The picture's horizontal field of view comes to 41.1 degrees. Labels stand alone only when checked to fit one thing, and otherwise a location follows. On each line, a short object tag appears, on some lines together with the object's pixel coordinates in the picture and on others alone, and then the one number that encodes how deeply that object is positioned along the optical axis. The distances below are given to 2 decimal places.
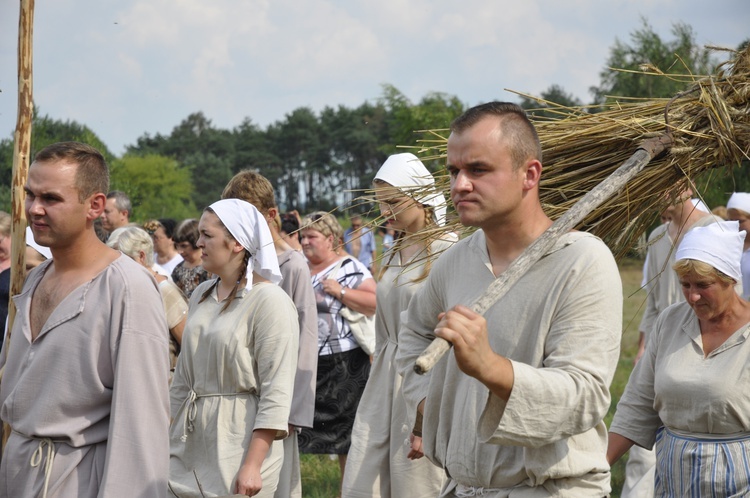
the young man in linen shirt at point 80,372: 3.21
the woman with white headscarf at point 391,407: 5.03
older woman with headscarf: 4.11
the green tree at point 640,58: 28.26
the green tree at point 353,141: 77.19
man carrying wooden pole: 2.66
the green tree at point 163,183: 53.33
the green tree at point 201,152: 71.69
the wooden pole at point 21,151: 3.71
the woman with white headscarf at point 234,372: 4.59
